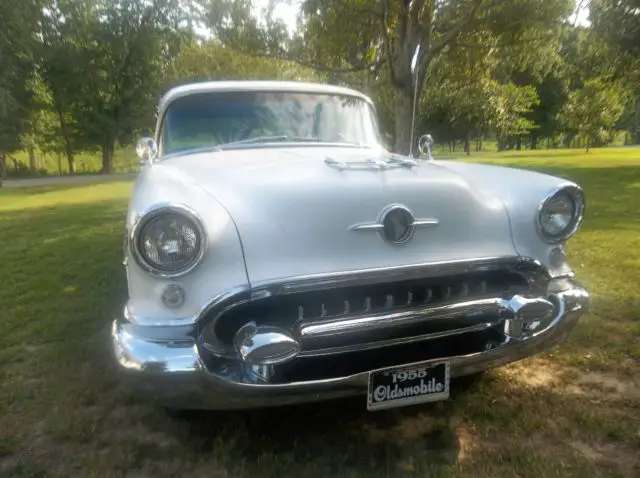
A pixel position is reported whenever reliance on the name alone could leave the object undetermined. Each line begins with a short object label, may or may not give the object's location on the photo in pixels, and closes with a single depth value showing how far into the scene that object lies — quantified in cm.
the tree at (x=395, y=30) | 1012
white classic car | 207
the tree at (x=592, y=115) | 3859
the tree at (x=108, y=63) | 2822
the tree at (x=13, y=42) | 1459
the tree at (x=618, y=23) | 1410
